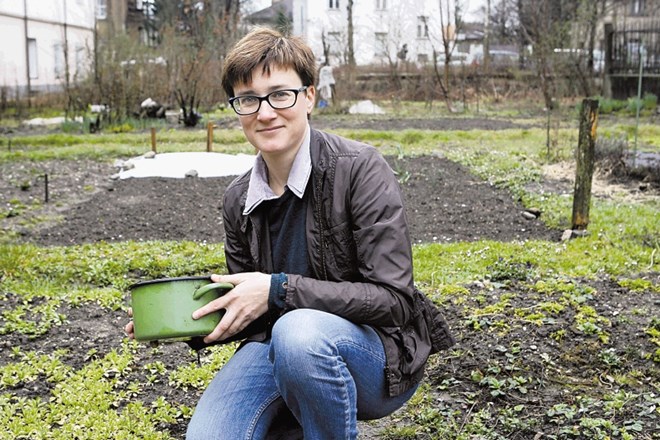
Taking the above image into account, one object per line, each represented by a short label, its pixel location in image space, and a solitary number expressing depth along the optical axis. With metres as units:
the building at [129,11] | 36.31
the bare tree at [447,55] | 21.62
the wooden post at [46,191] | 8.68
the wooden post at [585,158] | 6.09
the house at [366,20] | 38.03
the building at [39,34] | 26.11
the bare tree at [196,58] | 17.84
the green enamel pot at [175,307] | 2.37
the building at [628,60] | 20.88
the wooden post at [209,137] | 11.85
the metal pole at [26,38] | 26.78
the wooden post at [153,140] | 11.54
